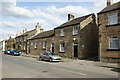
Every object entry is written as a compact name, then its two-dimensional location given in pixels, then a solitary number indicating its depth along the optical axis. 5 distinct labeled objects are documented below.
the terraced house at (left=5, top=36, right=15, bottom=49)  40.30
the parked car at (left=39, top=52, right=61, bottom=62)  13.08
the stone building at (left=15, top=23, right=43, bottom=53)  29.60
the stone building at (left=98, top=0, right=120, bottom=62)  11.43
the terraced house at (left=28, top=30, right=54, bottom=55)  20.29
